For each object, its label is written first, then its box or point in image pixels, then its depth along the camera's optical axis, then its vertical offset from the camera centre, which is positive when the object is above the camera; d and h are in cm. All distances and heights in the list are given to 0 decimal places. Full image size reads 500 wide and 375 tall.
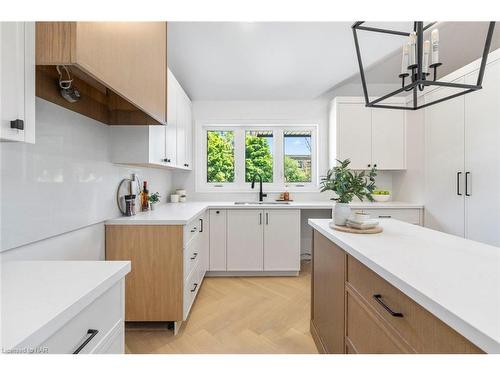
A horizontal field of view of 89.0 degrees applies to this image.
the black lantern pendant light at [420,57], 98 +54
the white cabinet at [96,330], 63 -41
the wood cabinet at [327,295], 135 -66
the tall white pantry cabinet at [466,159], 210 +27
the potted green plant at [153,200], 259 -15
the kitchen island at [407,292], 60 -30
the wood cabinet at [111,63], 85 +54
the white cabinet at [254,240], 305 -65
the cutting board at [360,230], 141 -24
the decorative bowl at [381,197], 328 -13
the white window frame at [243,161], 366 +37
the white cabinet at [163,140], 196 +40
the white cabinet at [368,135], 325 +67
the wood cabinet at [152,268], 189 -61
